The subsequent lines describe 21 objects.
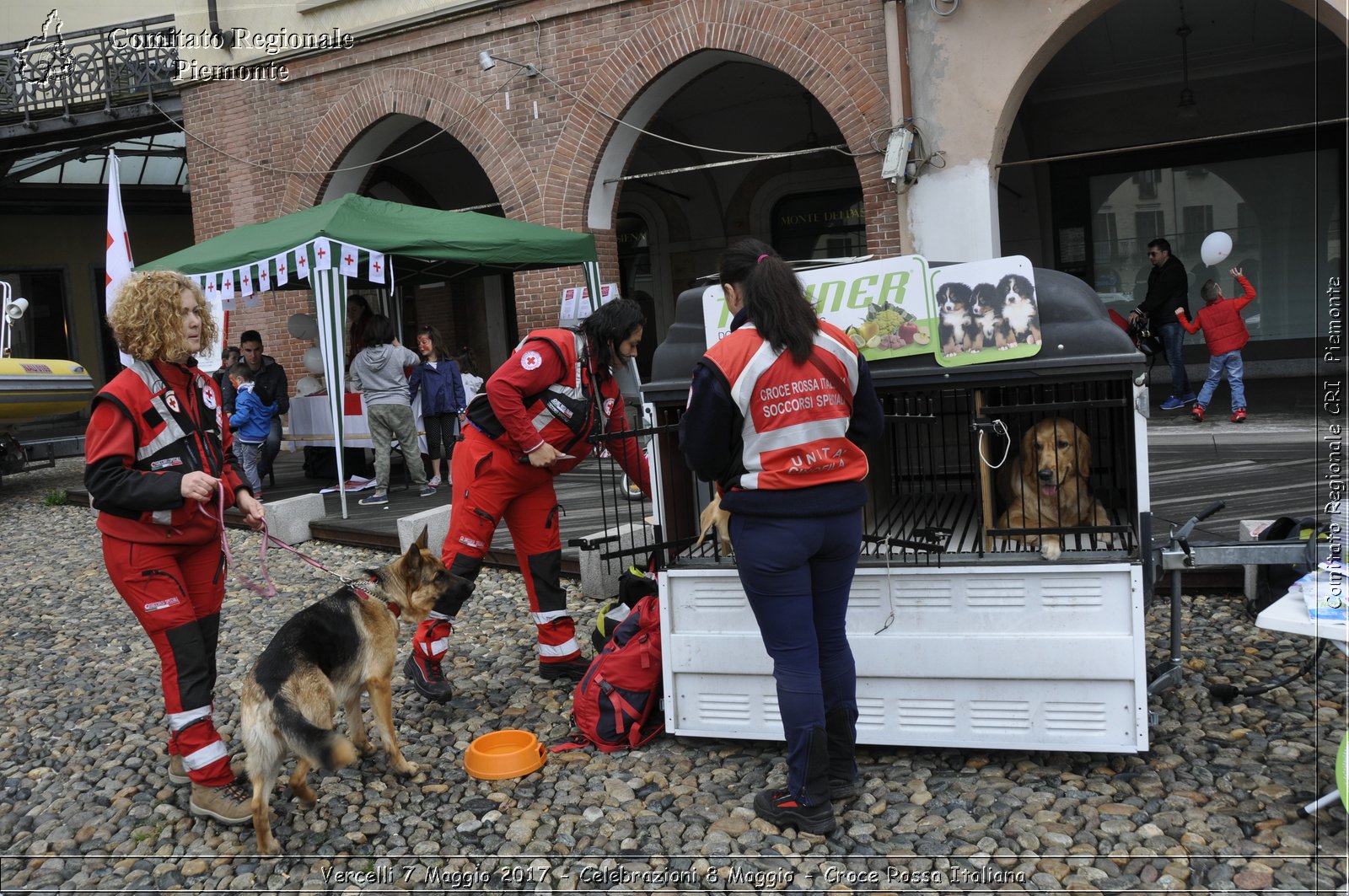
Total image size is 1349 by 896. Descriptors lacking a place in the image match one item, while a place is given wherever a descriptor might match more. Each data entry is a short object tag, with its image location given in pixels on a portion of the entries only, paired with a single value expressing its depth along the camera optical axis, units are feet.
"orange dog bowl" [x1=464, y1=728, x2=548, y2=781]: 13.48
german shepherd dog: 11.50
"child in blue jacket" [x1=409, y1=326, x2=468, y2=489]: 34.73
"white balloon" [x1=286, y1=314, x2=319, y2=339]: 45.32
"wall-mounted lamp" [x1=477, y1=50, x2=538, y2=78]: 41.39
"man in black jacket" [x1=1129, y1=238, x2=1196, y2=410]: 38.70
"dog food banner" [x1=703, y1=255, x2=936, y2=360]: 13.05
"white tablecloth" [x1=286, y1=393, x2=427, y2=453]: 35.06
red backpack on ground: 14.28
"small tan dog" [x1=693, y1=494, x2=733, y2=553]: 13.23
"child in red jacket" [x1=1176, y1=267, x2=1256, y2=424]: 33.78
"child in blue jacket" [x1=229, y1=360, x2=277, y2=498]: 34.14
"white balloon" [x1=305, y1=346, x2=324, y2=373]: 41.55
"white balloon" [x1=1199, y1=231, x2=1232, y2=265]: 35.99
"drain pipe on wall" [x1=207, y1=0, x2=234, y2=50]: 48.60
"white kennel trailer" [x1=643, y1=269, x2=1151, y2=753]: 12.23
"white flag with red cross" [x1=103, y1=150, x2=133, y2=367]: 36.04
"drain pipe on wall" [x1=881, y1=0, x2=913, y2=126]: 33.68
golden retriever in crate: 13.58
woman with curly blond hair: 11.78
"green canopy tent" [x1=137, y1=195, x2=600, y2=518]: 29.58
